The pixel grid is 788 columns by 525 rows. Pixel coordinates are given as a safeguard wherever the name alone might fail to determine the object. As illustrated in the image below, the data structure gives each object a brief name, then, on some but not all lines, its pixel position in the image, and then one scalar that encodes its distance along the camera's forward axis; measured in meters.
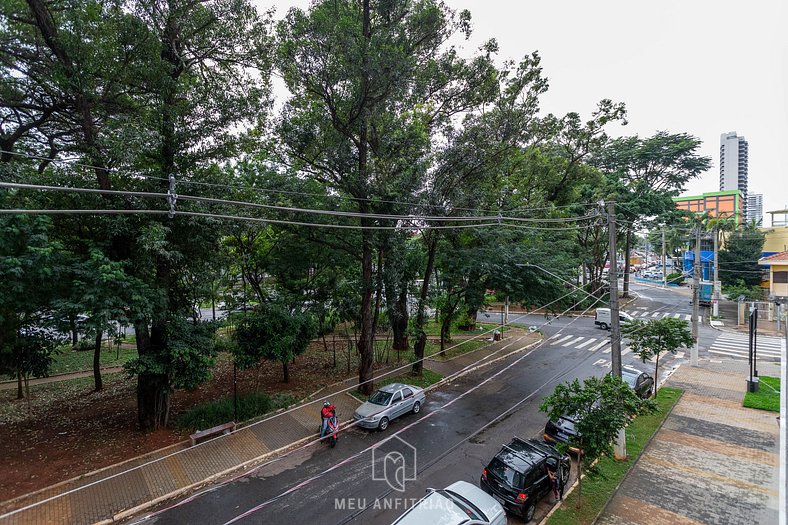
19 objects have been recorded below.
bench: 11.73
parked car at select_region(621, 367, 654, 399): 15.15
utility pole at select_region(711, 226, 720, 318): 33.50
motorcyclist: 12.22
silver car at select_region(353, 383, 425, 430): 13.10
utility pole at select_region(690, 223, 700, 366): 20.50
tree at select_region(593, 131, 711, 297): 34.44
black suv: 8.46
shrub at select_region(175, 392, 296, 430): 12.97
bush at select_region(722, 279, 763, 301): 33.16
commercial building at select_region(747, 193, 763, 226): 133.88
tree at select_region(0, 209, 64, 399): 8.25
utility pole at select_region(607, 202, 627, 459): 10.41
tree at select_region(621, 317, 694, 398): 14.78
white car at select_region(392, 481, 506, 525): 7.21
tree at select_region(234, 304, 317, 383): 14.28
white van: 29.88
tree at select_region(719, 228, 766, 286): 39.59
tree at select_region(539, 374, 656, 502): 8.34
